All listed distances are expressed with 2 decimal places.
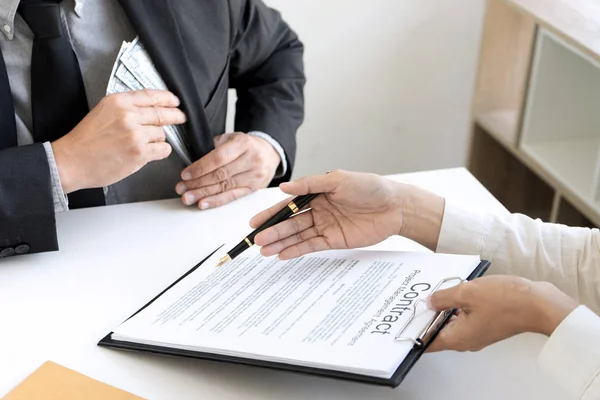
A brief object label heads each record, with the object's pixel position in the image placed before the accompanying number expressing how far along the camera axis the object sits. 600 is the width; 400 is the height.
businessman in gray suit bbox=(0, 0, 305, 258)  1.08
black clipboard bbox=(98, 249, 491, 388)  0.77
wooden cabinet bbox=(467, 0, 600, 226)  1.86
